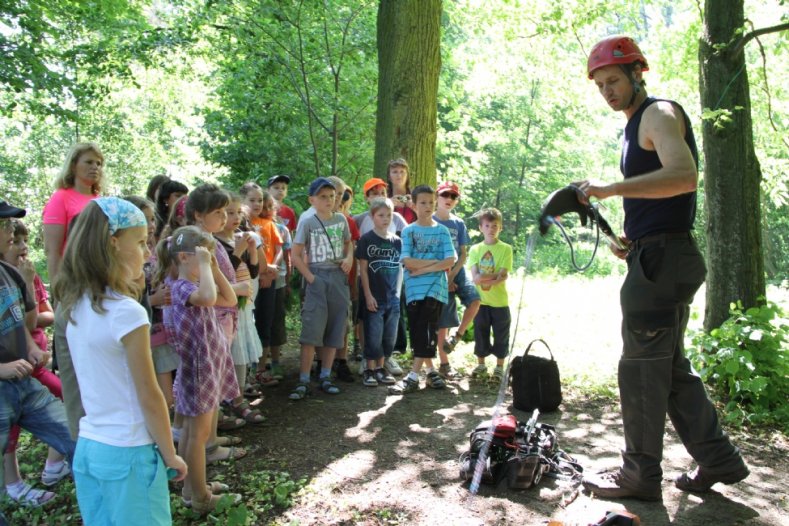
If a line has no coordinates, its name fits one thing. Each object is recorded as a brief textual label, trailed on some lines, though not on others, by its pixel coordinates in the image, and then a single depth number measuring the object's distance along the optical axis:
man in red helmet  3.38
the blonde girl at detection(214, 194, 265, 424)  4.62
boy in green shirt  6.48
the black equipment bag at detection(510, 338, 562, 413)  5.18
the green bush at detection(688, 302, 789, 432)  4.90
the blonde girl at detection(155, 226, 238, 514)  3.35
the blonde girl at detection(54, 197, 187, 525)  2.14
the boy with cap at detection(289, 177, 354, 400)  5.69
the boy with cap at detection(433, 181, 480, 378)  6.46
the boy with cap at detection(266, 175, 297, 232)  6.68
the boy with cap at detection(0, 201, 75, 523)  3.08
